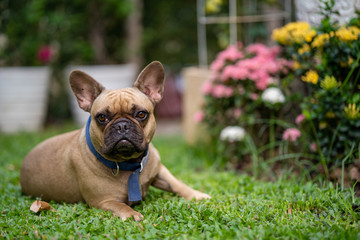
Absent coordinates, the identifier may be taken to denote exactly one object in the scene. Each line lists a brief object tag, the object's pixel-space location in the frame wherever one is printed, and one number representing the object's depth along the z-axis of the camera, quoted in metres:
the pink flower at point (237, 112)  4.86
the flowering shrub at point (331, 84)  3.68
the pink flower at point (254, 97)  4.69
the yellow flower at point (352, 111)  3.57
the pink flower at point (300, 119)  4.19
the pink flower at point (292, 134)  4.21
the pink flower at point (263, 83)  4.59
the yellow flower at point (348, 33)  3.67
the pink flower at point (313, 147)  4.05
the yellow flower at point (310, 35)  3.94
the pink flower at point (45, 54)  8.08
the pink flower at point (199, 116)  5.37
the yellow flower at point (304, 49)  4.06
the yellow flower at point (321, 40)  3.86
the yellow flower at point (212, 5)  5.96
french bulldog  3.01
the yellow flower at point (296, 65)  4.24
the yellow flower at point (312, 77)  3.86
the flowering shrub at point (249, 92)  4.61
